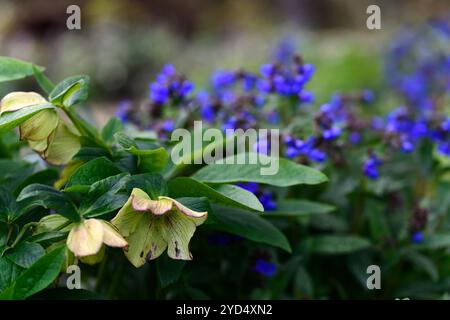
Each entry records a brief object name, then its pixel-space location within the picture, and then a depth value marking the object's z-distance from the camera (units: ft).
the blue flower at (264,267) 2.20
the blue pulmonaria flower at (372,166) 2.40
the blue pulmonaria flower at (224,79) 2.85
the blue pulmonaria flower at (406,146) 2.45
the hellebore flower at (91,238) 1.70
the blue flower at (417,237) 2.38
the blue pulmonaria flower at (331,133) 2.37
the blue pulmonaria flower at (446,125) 2.51
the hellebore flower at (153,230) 1.79
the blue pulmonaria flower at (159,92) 2.59
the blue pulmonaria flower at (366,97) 3.03
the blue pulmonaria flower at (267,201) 2.17
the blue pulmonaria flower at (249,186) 2.15
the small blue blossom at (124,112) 2.84
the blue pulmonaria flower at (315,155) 2.32
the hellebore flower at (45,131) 1.90
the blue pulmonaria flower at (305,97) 2.55
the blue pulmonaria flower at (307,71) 2.50
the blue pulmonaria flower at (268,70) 2.54
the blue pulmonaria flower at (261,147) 2.24
